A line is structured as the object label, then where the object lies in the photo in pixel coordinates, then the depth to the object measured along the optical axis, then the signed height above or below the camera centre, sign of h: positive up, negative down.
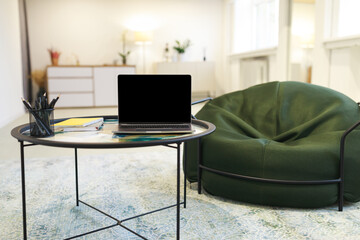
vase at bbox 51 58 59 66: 7.51 +0.30
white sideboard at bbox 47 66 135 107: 7.43 -0.19
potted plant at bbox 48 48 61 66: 7.49 +0.39
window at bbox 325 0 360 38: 4.15 +0.72
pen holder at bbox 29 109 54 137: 1.43 -0.20
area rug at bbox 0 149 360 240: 1.70 -0.76
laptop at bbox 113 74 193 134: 1.62 -0.12
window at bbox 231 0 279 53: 6.60 +1.07
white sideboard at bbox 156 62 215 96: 8.27 +0.11
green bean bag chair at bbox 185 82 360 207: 1.94 -0.41
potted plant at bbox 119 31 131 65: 8.11 +0.53
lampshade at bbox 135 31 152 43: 7.85 +0.88
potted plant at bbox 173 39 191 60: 8.48 +0.70
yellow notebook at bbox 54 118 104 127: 1.62 -0.23
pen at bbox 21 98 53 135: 1.43 -0.18
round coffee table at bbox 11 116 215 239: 1.27 -0.25
